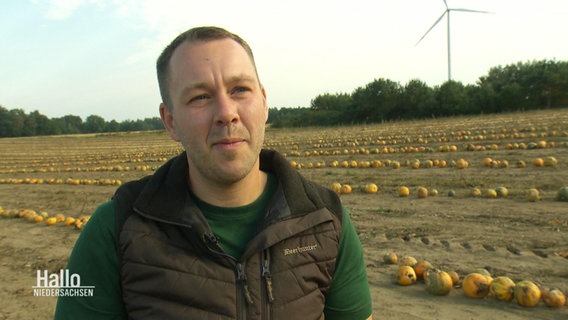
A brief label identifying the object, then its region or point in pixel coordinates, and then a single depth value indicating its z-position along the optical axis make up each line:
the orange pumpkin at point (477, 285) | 4.27
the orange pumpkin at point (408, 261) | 4.98
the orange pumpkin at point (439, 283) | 4.40
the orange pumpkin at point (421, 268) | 4.80
